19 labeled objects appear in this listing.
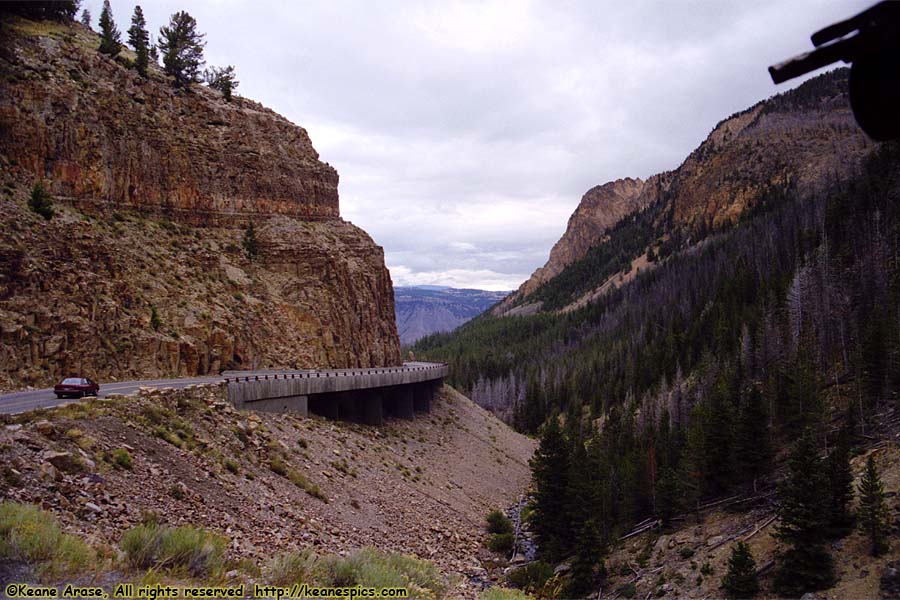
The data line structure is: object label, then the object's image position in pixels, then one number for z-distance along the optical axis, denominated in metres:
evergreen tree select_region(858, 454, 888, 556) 19.12
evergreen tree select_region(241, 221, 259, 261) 38.62
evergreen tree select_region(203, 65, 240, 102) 43.75
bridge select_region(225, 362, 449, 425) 26.98
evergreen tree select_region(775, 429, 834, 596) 19.20
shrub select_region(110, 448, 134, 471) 13.33
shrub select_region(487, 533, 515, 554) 26.06
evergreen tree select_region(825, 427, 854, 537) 21.00
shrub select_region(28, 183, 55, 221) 26.07
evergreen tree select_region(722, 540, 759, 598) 19.73
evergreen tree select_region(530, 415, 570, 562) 27.61
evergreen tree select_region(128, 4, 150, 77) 37.03
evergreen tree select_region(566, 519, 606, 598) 23.80
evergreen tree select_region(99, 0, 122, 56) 35.47
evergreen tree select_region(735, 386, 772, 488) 29.11
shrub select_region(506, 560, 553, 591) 22.20
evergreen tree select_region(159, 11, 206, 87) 40.03
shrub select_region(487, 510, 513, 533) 28.22
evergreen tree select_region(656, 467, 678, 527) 28.88
